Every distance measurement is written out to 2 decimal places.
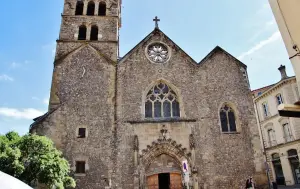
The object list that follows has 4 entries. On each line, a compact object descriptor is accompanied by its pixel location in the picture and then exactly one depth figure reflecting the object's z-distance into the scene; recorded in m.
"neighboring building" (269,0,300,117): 3.71
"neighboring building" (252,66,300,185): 25.69
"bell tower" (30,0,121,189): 14.17
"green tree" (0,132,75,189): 10.18
